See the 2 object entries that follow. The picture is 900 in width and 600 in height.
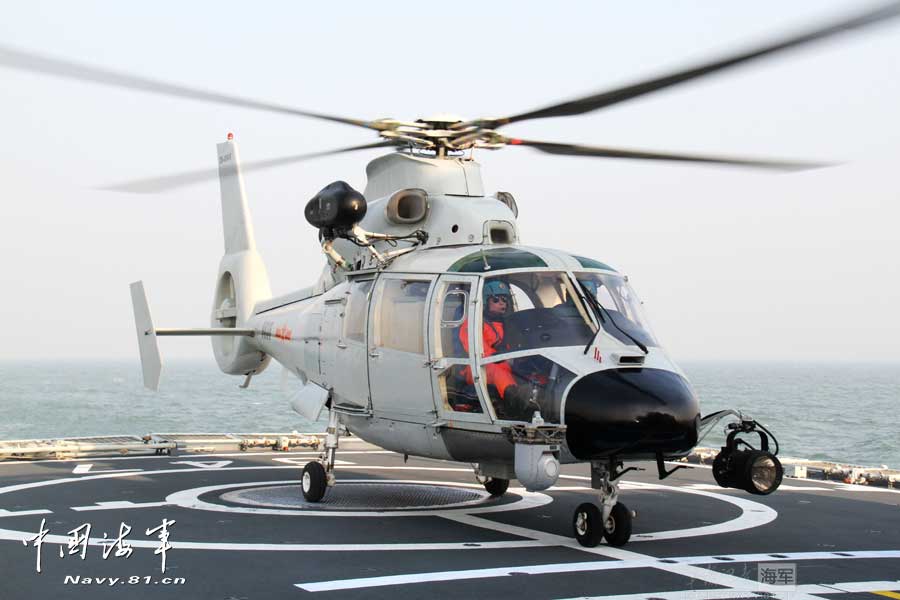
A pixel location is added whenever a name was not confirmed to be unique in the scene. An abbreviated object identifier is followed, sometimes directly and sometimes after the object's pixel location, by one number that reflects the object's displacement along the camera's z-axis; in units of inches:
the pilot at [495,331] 383.9
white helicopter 359.3
